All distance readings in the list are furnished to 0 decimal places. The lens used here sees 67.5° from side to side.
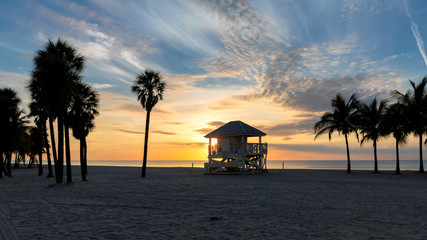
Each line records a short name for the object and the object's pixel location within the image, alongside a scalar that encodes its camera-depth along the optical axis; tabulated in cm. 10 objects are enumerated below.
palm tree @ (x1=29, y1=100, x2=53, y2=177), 2799
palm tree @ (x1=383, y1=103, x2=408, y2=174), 3534
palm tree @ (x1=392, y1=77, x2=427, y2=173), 3444
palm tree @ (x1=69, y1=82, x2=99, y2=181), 2559
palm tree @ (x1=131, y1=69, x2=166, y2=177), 3303
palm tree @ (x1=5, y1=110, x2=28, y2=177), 3341
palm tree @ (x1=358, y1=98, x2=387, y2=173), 3781
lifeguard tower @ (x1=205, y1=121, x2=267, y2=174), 3606
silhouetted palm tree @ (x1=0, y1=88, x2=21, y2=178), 3300
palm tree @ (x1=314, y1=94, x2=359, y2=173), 3881
